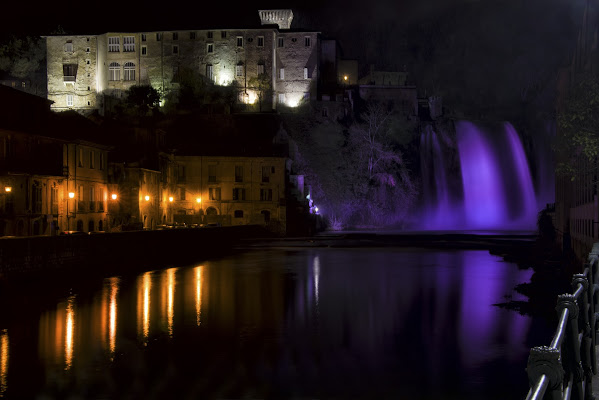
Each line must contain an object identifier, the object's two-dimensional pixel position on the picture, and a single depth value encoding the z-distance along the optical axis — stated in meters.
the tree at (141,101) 106.56
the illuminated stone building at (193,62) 116.38
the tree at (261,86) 114.75
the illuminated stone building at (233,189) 80.69
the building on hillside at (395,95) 111.25
